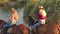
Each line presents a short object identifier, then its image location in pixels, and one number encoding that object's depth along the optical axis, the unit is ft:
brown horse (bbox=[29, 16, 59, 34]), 37.17
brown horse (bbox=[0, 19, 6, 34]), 41.93
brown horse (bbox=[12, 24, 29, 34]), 38.19
